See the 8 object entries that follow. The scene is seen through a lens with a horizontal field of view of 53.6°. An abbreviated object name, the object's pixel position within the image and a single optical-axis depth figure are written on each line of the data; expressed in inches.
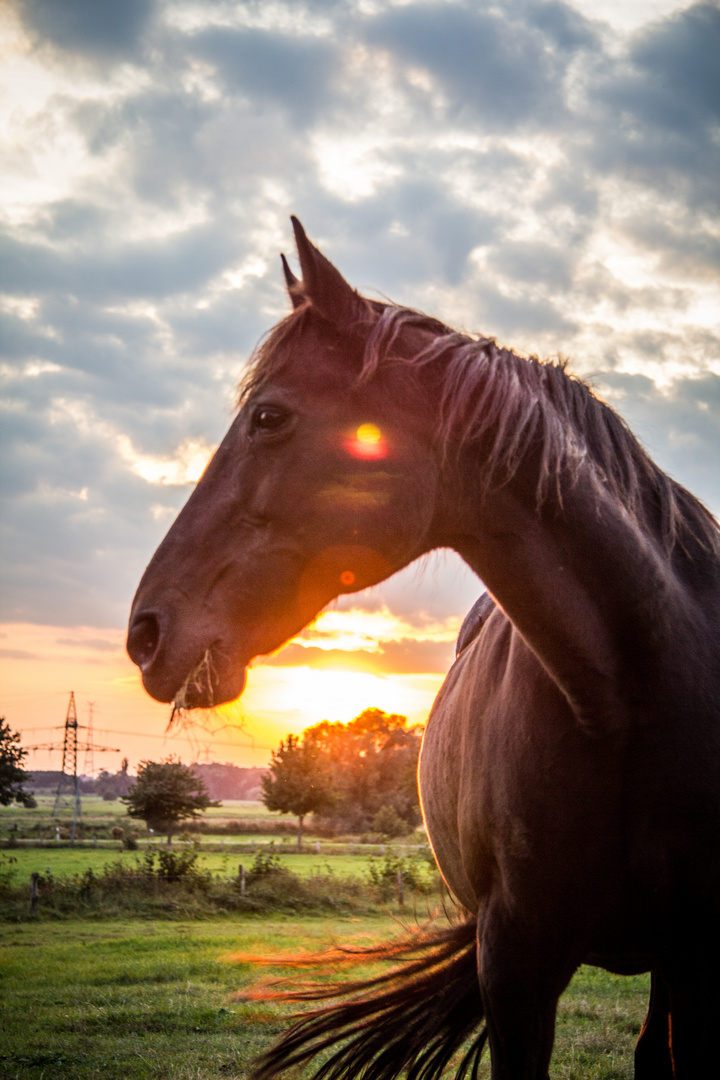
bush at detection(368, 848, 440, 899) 709.9
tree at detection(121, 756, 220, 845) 1312.7
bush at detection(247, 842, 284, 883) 715.4
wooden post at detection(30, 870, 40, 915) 627.2
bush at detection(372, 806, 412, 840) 1699.1
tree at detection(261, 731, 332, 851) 1772.9
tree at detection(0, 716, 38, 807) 1525.6
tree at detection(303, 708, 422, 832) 2018.9
